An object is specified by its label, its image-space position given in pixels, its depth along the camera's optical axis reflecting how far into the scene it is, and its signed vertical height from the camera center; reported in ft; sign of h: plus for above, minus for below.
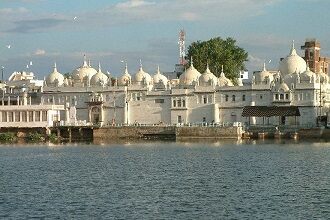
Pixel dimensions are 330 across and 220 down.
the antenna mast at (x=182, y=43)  437.99 +53.24
